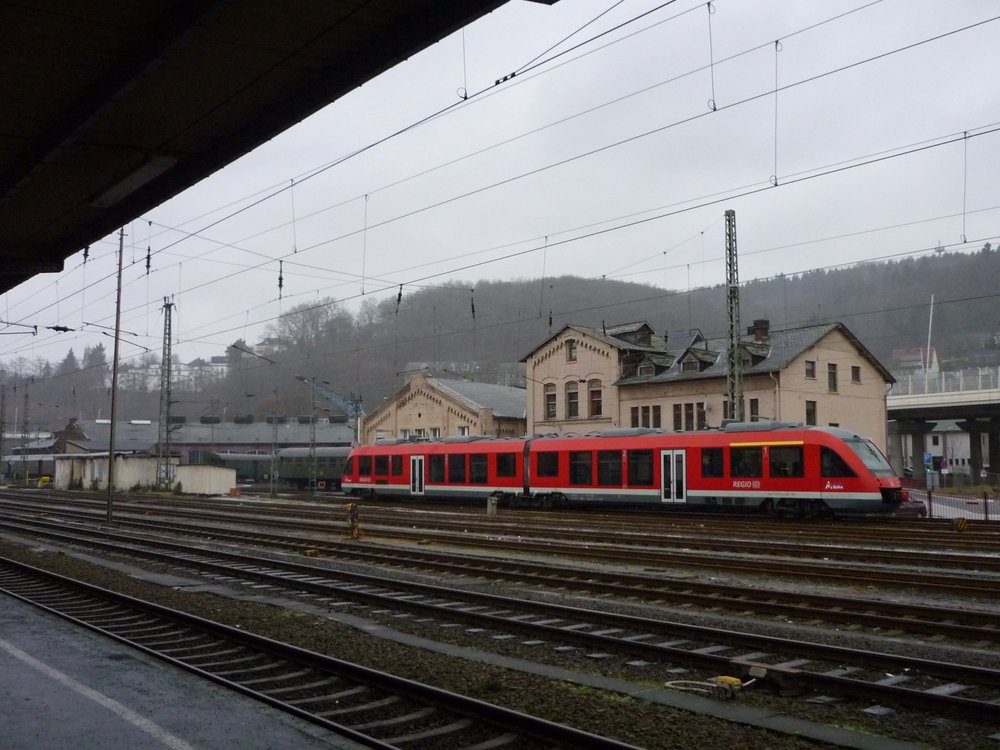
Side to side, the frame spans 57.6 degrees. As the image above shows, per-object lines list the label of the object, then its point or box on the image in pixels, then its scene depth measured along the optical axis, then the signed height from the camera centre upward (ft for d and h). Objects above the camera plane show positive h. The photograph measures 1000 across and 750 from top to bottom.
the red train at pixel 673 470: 85.30 -0.13
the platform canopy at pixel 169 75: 24.31 +12.11
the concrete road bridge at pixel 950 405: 172.24 +12.50
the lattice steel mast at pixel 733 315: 96.86 +16.58
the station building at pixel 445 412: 188.75 +12.21
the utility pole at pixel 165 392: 153.28 +13.85
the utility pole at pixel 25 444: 244.53 +6.69
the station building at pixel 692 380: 153.07 +15.85
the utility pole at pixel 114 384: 93.48 +8.64
